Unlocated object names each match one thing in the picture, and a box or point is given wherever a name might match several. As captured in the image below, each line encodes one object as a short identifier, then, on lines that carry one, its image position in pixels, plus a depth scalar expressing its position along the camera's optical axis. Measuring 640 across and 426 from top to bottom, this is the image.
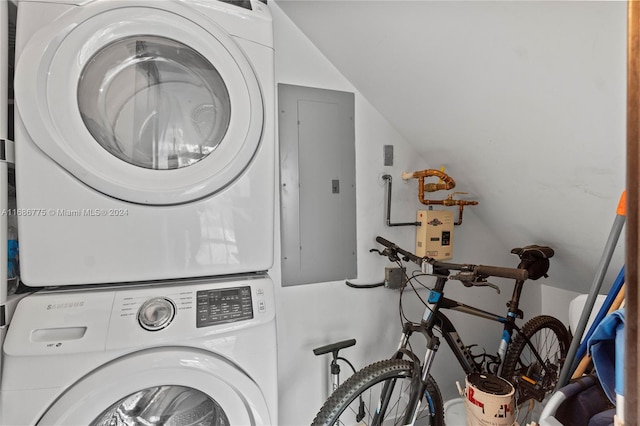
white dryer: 0.67
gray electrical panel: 1.31
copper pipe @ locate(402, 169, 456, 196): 1.36
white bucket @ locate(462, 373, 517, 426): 1.05
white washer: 0.60
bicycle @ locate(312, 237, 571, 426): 1.05
